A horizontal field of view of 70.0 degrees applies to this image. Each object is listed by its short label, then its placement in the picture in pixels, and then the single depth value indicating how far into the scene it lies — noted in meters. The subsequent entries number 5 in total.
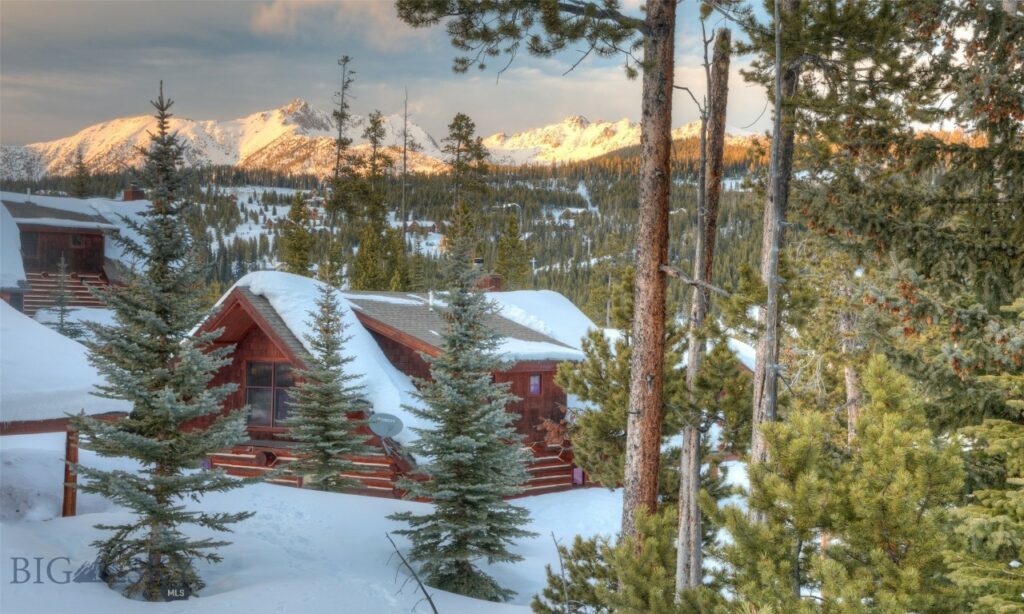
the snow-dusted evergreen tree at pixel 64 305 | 29.88
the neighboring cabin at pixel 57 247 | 35.97
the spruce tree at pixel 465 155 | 43.00
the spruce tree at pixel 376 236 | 39.22
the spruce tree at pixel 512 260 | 46.50
